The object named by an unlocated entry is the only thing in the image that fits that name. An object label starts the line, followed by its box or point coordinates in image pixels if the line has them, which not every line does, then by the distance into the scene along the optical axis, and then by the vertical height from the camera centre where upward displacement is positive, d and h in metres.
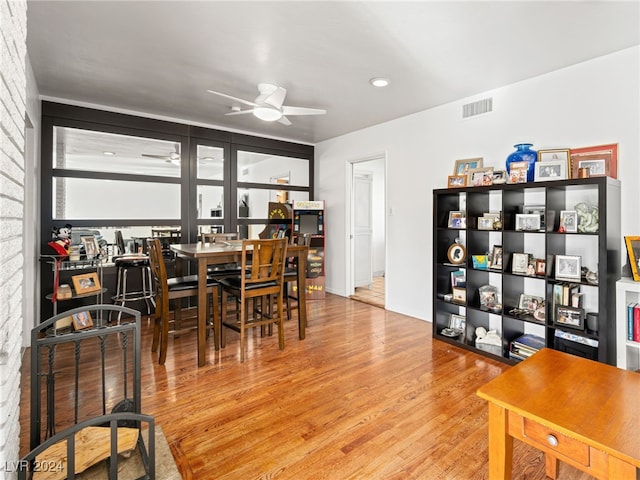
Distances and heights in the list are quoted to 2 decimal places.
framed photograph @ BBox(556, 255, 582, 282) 2.53 -0.24
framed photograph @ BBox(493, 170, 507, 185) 2.95 +0.54
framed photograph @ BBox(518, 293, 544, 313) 2.87 -0.57
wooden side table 1.09 -0.66
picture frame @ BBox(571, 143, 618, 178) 2.59 +0.61
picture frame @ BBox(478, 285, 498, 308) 3.12 -0.56
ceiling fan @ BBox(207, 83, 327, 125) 2.88 +1.20
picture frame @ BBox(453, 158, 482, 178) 3.42 +0.76
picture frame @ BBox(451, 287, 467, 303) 3.24 -0.57
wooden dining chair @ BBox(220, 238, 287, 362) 2.88 -0.40
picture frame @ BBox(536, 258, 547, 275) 2.71 -0.25
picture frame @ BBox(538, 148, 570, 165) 2.63 +0.67
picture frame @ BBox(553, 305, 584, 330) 2.49 -0.62
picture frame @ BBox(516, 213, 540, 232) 2.74 +0.13
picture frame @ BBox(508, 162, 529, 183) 2.77 +0.55
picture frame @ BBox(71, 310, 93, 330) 3.38 -0.86
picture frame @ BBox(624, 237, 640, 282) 2.24 -0.12
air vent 3.38 +1.35
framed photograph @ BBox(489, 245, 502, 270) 3.00 -0.19
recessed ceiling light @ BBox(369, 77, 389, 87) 3.12 +1.49
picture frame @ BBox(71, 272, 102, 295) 3.44 -0.47
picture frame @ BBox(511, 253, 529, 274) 2.84 -0.22
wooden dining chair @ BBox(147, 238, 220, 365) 2.75 -0.48
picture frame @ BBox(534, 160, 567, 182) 2.57 +0.52
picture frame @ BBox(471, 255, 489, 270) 3.09 -0.23
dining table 2.74 -0.18
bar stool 3.77 -0.47
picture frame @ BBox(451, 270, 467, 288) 3.29 -0.41
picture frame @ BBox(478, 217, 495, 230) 3.00 +0.13
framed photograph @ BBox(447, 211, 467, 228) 3.25 +0.17
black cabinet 2.38 -0.22
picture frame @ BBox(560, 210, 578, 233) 2.53 +0.12
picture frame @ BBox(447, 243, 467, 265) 3.29 -0.17
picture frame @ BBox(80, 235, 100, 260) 3.54 -0.09
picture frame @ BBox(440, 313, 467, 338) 3.34 -0.93
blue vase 2.78 +0.69
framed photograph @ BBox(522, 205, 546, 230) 2.75 +0.23
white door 6.05 +0.14
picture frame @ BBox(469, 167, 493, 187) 3.10 +0.58
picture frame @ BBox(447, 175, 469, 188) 3.37 +0.58
